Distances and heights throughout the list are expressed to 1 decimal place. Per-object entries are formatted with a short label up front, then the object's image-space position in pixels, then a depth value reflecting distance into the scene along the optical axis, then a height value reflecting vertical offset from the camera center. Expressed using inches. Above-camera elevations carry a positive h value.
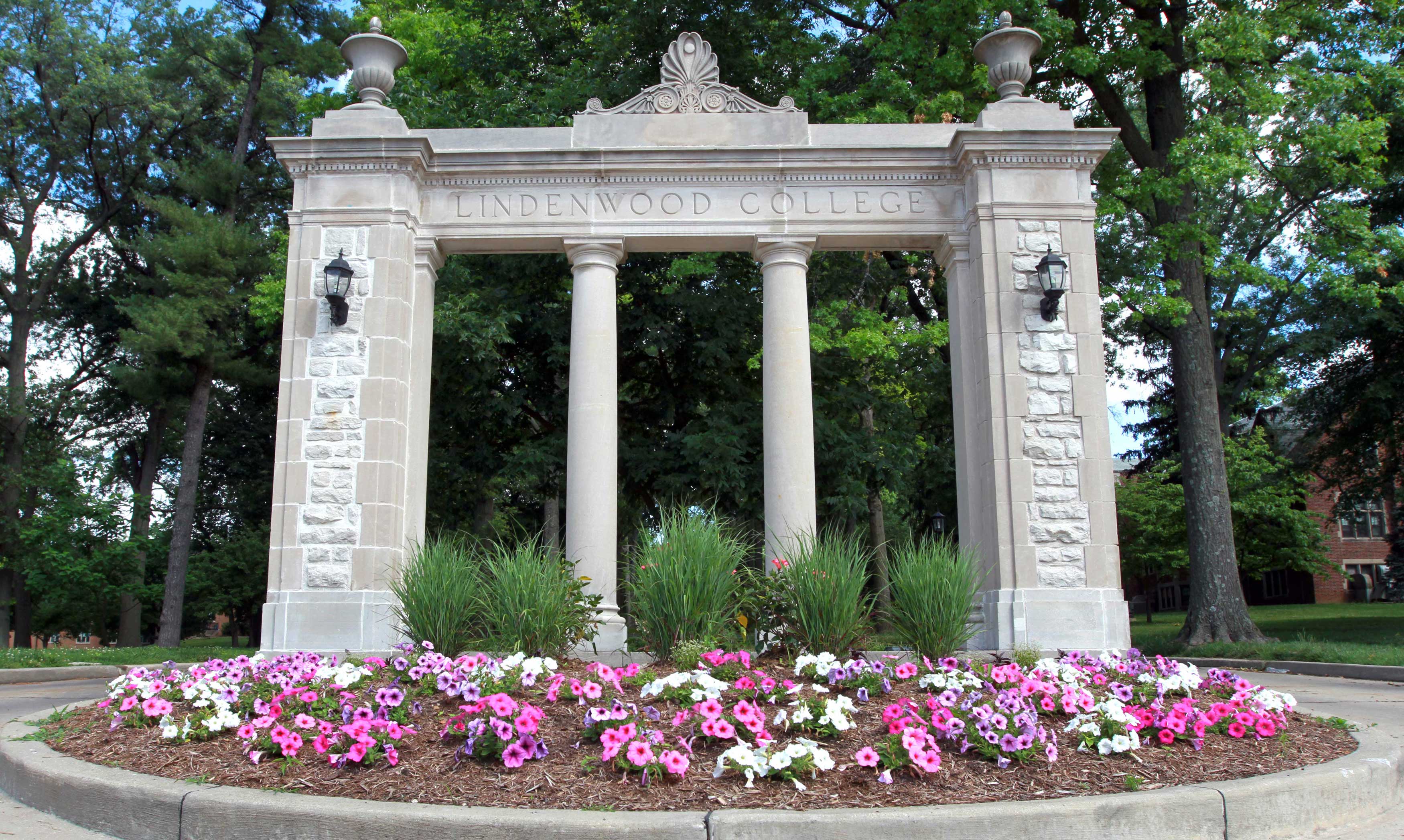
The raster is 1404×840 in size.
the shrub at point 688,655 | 256.5 -20.0
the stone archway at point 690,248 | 422.6 +128.0
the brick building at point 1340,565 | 1748.3 +9.6
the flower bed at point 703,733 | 182.5 -31.3
